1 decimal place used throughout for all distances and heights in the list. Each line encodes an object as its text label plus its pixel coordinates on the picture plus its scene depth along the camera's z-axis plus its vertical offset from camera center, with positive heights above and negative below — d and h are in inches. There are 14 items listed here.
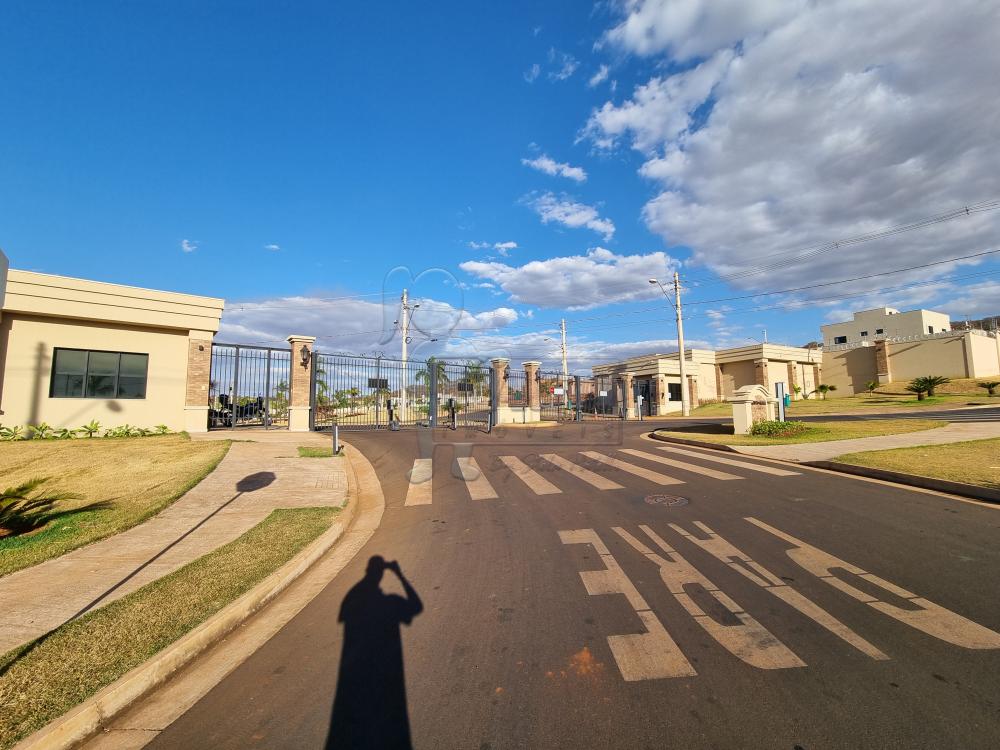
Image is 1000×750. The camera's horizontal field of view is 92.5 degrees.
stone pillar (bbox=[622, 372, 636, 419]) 1402.8 +59.3
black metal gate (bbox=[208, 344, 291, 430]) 721.0 +26.5
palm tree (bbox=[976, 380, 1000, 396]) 1230.9 +56.7
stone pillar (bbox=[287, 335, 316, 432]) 741.9 +52.9
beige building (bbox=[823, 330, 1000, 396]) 1582.2 +178.0
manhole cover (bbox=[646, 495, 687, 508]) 305.4 -56.8
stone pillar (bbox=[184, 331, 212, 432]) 684.1 +52.3
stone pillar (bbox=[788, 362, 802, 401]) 1783.3 +125.7
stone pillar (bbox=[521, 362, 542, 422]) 1078.4 +47.1
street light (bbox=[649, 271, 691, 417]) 1365.7 +212.8
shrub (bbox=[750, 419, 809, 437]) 619.3 -21.9
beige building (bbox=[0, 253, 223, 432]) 615.2 +96.4
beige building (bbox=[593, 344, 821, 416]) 1679.4 +151.9
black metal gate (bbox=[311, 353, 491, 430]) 867.4 +46.2
